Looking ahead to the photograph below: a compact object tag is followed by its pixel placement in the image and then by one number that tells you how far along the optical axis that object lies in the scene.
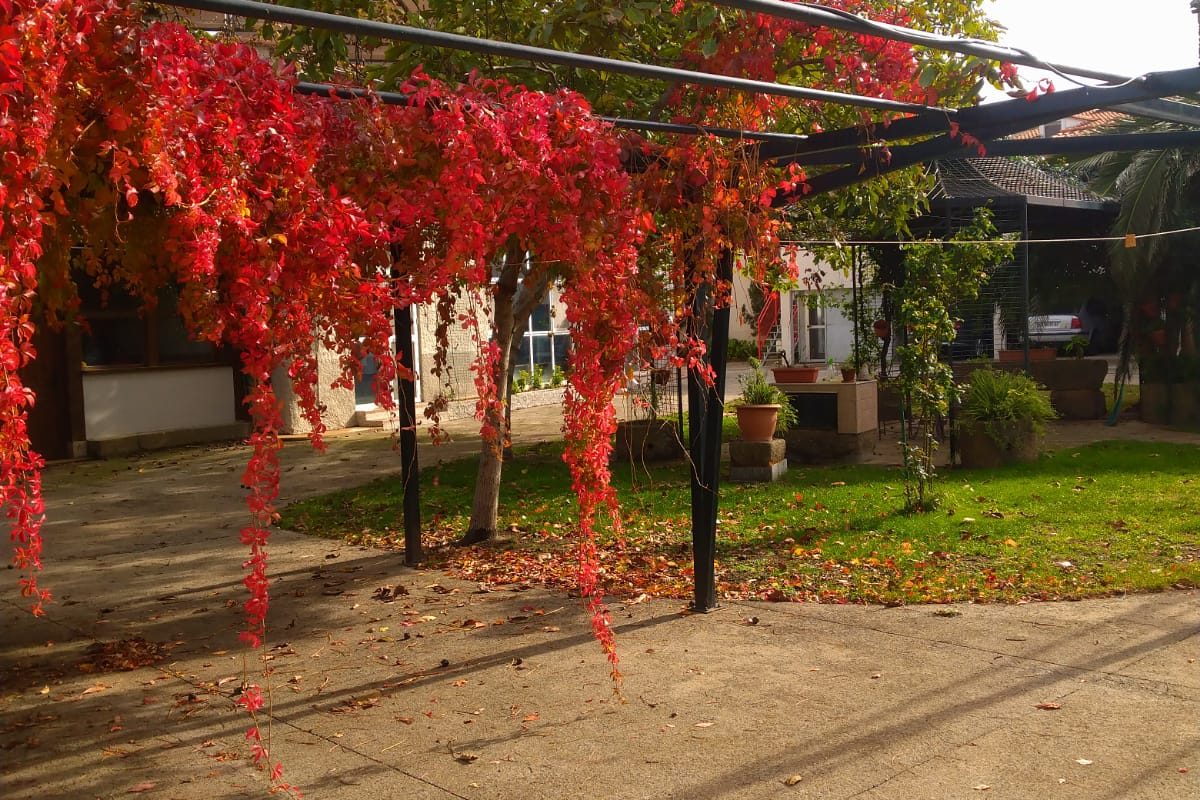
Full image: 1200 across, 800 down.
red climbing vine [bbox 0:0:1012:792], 2.93
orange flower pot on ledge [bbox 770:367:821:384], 13.07
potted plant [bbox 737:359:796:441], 11.33
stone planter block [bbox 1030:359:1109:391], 15.27
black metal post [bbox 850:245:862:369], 14.38
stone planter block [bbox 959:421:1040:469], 11.41
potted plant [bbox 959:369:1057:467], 11.40
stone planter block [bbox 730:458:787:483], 11.21
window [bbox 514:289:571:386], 21.52
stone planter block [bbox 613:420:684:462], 12.60
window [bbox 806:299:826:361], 31.79
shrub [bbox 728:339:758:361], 30.16
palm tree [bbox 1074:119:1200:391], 14.23
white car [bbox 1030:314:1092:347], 30.06
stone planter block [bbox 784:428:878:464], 12.25
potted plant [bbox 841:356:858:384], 12.36
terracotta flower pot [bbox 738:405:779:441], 11.32
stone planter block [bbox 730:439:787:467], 11.21
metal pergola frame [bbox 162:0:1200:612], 3.96
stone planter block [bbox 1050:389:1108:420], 15.28
